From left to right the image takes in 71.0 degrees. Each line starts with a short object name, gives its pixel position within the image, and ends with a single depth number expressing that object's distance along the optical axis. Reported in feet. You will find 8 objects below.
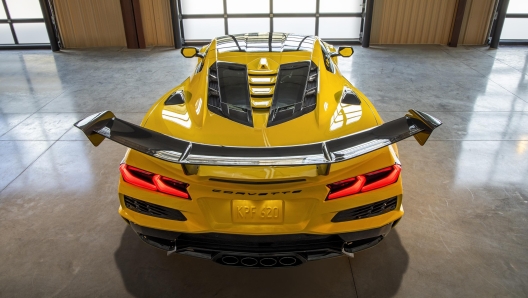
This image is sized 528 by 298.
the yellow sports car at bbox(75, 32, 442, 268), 4.99
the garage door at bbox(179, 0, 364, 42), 28.78
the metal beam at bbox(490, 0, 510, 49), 27.02
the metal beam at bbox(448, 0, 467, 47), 27.32
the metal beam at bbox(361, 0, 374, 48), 27.68
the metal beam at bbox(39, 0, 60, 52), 28.09
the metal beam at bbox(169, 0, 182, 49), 28.02
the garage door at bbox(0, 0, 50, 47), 29.56
